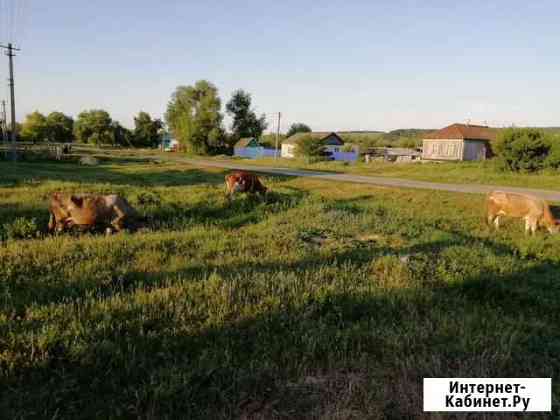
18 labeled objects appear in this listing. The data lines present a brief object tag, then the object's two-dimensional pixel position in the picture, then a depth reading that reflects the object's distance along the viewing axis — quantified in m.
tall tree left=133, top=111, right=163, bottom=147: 102.69
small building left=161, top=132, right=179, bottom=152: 106.69
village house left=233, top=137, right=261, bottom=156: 76.88
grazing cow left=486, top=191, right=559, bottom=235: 9.84
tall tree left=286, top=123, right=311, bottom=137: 106.93
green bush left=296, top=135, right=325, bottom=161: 57.12
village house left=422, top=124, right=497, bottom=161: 49.38
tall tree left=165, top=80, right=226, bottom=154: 69.56
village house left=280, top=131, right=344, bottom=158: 74.97
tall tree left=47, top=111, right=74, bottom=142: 95.04
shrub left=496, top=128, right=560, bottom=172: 27.16
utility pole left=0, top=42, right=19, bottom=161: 33.41
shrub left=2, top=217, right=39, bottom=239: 7.48
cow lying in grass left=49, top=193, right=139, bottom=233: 8.05
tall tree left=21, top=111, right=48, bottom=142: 88.00
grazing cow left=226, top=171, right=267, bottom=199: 13.59
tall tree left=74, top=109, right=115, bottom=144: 101.62
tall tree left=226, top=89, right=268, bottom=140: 80.31
